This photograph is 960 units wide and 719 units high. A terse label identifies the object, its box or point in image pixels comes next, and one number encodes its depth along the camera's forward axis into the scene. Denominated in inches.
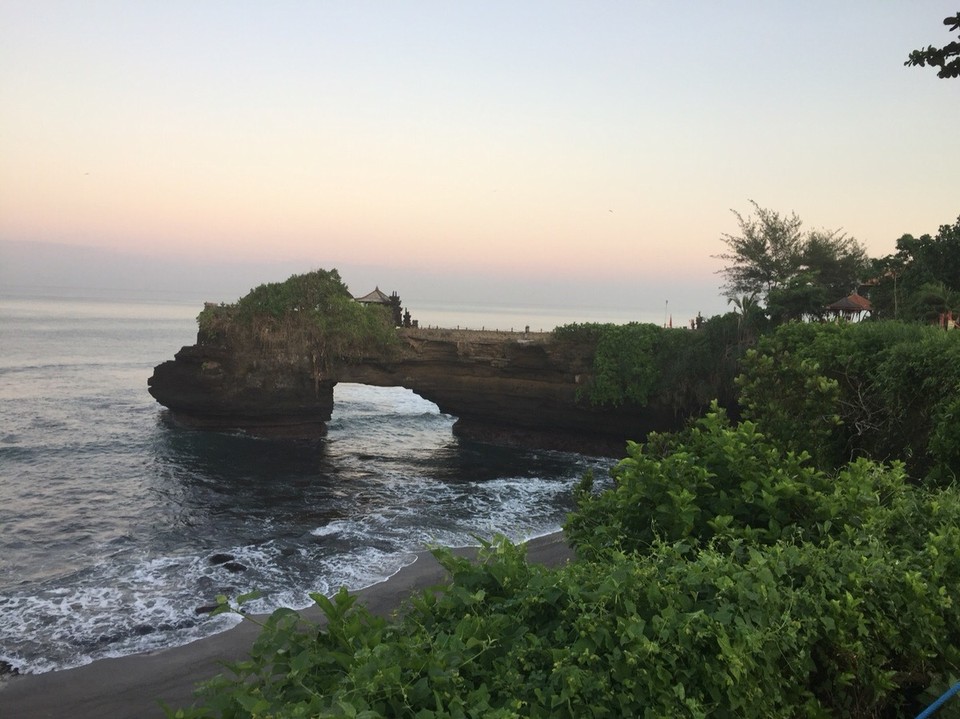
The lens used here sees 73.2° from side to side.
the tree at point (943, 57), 479.8
